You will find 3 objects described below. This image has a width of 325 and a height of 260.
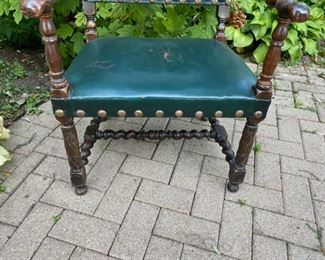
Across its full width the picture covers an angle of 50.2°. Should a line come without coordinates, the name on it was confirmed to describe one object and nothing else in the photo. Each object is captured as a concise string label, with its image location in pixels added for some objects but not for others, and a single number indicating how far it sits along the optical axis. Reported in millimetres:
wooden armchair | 1257
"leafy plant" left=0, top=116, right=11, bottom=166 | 1716
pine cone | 3059
